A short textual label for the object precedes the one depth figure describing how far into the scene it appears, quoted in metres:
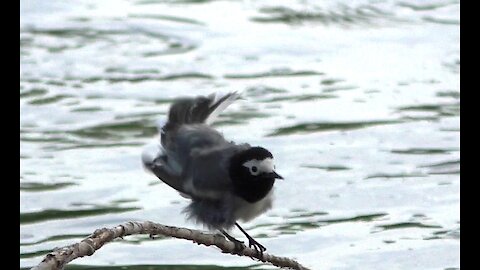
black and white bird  9.62
